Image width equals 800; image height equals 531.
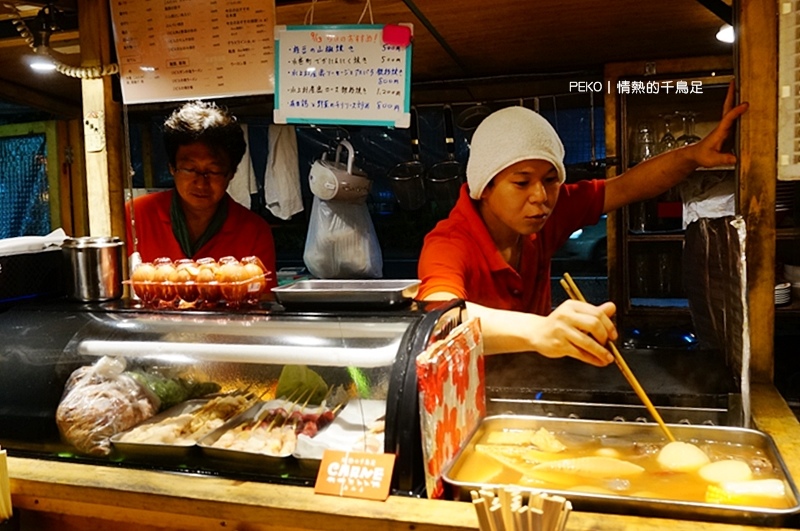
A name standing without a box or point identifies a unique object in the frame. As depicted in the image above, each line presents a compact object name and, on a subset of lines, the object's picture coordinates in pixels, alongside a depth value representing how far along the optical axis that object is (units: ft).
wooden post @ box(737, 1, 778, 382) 7.07
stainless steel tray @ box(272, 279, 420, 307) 6.56
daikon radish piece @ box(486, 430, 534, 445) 6.31
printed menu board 8.90
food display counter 5.88
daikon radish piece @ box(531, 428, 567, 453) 6.14
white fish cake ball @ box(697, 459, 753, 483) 5.32
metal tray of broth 4.55
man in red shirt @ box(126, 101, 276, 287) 10.37
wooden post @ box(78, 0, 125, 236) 9.52
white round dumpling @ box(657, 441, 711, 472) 5.63
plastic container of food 7.41
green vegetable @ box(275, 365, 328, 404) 6.50
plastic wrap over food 6.63
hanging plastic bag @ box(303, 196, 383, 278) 15.30
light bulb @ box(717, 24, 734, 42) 11.94
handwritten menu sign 8.23
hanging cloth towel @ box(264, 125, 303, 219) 16.56
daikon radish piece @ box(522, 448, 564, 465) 5.94
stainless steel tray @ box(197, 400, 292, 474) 5.92
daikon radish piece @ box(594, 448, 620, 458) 6.02
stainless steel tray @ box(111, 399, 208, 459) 6.16
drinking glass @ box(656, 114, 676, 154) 15.23
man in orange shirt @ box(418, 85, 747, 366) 7.48
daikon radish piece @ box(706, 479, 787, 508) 4.89
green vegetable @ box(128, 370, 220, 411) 6.99
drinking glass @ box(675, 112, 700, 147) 15.17
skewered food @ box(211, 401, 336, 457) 6.13
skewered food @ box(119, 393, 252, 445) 6.43
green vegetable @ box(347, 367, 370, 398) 6.06
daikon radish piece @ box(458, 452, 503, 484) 5.50
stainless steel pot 8.07
